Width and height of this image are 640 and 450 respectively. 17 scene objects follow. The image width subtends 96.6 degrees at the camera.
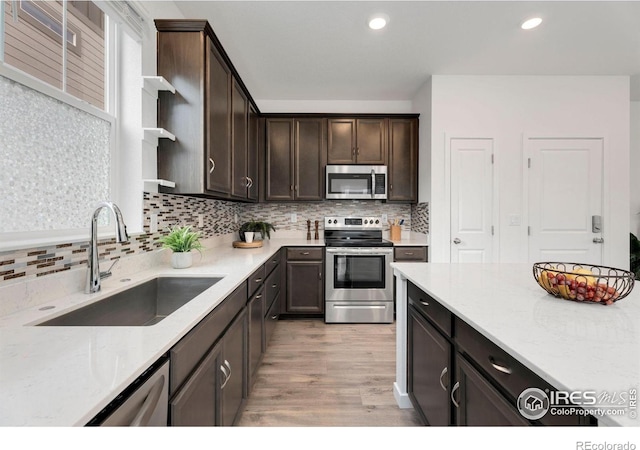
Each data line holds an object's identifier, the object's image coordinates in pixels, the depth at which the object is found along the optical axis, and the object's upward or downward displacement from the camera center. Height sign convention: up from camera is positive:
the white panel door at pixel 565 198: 3.08 +0.27
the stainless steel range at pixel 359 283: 3.12 -0.66
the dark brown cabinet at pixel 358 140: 3.46 +1.01
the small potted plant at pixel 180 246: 1.73 -0.14
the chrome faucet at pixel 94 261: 1.18 -0.16
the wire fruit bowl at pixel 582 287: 0.99 -0.23
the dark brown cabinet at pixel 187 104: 1.84 +0.78
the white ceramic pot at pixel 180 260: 1.73 -0.23
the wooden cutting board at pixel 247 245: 2.96 -0.23
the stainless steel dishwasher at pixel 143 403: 0.59 -0.42
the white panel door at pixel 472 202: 3.07 +0.22
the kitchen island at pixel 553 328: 0.58 -0.30
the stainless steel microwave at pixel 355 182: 3.42 +0.49
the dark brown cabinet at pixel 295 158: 3.48 +0.80
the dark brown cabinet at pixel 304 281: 3.16 -0.65
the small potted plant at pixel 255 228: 3.29 -0.06
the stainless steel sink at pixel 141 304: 1.11 -0.37
